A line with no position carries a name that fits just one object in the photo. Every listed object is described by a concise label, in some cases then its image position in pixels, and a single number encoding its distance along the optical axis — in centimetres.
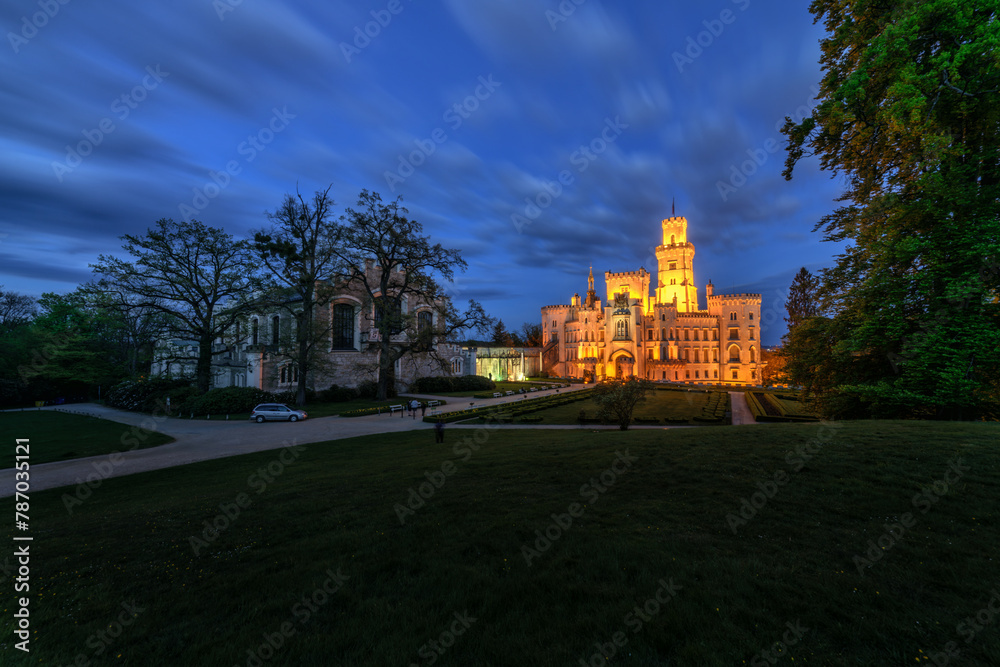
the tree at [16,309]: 4481
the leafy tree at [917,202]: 1020
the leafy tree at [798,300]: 5050
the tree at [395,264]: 3197
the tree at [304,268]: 2923
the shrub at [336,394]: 3409
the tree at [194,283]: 2580
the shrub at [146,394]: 2828
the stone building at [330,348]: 3278
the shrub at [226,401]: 2664
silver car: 2483
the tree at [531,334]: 9745
